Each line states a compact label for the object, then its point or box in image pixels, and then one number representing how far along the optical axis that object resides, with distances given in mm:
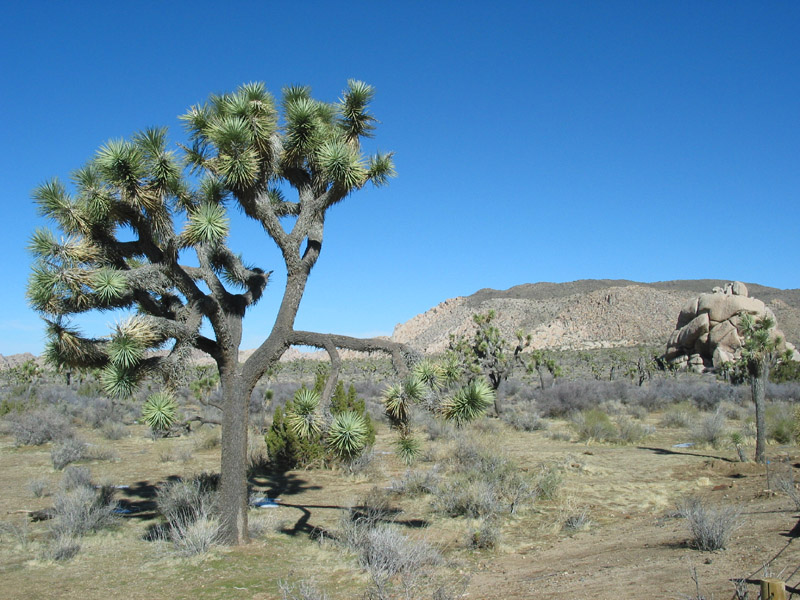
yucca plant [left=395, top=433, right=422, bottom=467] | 8336
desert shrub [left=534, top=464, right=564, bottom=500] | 11109
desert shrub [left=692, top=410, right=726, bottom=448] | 16406
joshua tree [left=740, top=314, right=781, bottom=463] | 13328
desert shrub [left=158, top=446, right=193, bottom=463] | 15242
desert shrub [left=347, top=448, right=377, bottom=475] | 13312
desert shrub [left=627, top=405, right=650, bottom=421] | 24109
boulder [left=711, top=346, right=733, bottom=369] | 44116
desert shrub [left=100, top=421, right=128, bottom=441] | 19484
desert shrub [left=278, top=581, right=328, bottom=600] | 4457
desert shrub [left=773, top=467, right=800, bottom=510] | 7949
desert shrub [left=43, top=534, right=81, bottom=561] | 7601
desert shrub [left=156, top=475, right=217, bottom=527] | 8510
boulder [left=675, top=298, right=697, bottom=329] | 51812
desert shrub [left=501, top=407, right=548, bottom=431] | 21516
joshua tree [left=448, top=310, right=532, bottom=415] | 26688
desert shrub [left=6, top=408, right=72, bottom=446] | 17109
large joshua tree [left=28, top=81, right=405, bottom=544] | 7415
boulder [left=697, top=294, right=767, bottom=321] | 47781
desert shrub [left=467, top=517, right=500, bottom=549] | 7949
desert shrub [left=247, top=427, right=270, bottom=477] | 14252
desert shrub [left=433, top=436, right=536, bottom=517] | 9578
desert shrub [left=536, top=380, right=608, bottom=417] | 25125
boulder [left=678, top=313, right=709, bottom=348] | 48656
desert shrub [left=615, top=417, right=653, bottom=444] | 18156
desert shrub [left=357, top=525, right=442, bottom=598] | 6230
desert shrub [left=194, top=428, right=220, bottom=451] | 17562
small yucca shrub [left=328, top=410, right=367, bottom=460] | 7426
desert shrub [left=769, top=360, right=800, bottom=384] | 32031
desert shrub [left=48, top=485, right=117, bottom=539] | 8461
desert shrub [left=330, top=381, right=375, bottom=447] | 14030
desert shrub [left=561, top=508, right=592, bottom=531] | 8828
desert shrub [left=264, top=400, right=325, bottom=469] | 14305
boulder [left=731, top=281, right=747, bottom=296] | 50125
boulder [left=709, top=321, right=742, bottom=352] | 45875
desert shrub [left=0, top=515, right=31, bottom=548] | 8188
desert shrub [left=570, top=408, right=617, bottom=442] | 18453
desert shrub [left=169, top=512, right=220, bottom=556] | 7578
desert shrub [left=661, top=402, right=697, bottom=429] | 21016
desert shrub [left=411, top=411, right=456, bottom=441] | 17594
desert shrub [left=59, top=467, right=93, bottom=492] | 11161
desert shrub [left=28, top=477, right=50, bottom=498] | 11234
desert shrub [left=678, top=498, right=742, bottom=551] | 6586
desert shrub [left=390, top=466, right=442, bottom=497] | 11328
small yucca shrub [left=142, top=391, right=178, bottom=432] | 7543
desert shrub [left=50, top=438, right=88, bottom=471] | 13867
